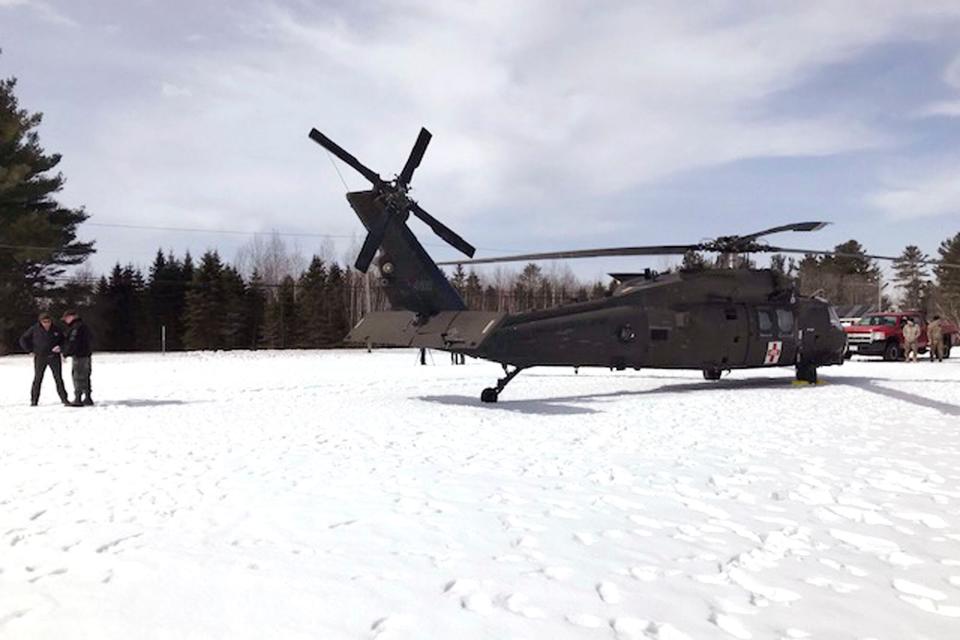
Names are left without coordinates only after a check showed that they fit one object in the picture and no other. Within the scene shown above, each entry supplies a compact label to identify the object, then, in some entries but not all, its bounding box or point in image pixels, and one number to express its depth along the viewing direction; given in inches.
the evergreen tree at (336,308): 2246.7
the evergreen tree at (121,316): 2105.1
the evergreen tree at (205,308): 2100.1
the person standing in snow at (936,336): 991.0
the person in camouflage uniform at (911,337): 1002.1
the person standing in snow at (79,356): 482.0
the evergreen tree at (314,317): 2213.3
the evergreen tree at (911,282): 4065.0
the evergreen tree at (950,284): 3102.9
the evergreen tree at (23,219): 1368.1
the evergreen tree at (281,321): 2172.7
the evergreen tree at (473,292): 2943.4
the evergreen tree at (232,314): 2146.9
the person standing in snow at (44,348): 482.9
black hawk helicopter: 462.3
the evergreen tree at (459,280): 3003.4
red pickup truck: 1040.2
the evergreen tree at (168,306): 2161.7
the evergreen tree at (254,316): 2223.2
